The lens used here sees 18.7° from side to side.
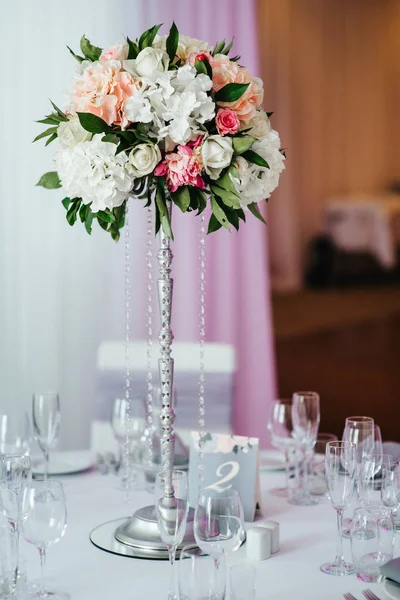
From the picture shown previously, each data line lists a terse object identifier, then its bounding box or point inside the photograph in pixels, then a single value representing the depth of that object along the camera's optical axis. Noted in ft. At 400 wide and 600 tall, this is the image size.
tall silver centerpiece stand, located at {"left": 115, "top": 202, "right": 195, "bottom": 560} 6.81
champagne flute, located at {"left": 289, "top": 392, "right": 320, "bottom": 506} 7.93
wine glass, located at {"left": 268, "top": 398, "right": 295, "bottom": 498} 8.05
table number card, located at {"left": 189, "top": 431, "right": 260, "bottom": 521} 7.23
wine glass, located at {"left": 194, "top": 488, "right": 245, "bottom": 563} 5.85
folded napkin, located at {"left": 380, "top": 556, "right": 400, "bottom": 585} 5.91
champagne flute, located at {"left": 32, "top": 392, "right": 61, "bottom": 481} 8.02
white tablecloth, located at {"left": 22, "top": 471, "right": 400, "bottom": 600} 6.10
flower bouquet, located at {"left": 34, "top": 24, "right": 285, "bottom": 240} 6.52
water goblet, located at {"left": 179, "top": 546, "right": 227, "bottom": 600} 5.57
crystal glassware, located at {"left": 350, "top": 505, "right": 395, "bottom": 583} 6.26
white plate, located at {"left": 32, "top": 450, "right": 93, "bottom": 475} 8.40
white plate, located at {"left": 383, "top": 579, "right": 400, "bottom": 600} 5.87
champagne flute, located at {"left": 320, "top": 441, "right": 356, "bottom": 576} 6.46
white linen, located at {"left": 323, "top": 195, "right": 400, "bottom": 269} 31.73
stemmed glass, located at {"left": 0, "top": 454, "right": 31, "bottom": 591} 5.99
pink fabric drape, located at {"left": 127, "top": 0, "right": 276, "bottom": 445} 14.03
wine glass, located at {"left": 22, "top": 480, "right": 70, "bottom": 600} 5.94
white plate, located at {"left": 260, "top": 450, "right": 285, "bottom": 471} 8.54
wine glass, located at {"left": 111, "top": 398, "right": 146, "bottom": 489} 8.16
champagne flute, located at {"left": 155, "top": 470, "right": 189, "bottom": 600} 5.99
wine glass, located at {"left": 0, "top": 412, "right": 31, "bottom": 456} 8.07
